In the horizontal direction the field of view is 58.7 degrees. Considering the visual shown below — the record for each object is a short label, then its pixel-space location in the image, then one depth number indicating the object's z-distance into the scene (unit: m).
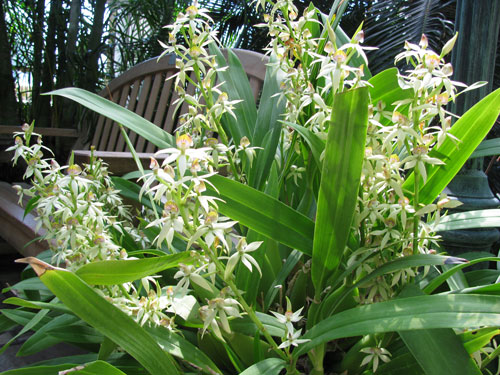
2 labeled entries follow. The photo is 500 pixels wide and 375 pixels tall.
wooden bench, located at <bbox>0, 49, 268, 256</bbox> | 1.15
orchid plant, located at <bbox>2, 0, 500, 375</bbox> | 0.45
